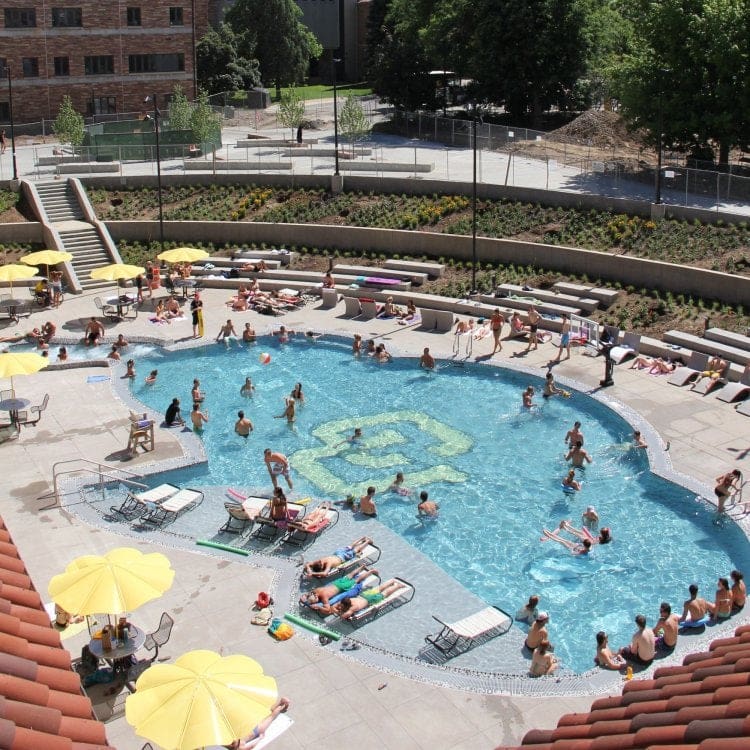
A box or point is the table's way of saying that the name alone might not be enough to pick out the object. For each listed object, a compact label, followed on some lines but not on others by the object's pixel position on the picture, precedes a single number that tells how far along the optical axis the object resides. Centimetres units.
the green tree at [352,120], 5297
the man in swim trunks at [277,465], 2262
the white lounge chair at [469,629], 1669
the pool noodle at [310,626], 1686
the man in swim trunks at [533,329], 3204
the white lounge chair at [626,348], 3042
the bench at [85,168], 4909
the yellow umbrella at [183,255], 3776
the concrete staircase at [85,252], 4009
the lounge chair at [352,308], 3603
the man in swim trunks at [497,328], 3156
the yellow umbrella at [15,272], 3478
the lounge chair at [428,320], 3450
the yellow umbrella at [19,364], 2526
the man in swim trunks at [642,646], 1619
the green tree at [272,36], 8044
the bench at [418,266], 3884
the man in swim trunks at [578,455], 2405
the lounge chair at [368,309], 3594
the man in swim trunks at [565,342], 3116
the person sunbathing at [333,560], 1867
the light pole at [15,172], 4600
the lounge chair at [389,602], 1744
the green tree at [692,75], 3984
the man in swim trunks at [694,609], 1717
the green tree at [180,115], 5478
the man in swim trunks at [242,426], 2600
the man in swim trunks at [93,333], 3322
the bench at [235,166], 5006
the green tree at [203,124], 5278
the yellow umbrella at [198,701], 1238
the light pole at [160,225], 4197
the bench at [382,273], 3859
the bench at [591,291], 3459
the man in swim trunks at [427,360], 3075
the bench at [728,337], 3009
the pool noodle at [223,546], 1967
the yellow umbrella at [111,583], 1532
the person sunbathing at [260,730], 1398
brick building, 6347
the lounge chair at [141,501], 2152
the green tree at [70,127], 5131
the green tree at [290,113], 5812
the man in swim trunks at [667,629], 1653
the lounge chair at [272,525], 2058
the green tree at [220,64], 7688
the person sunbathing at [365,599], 1747
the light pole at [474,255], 3644
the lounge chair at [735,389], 2716
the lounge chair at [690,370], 2862
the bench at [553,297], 3450
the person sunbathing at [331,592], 1767
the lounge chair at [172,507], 2123
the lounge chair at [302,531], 2036
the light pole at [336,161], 4559
